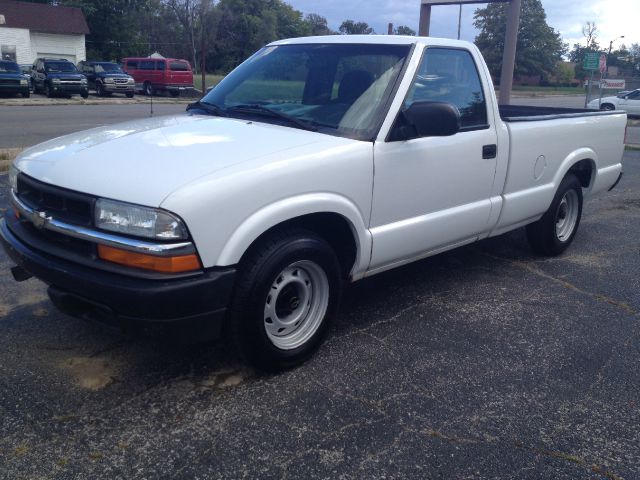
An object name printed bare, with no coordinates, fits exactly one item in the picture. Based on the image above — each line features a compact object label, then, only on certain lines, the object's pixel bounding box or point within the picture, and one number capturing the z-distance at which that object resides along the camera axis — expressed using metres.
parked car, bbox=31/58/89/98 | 28.82
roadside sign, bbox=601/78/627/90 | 29.29
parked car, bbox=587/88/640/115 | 28.45
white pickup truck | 2.95
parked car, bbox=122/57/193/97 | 33.62
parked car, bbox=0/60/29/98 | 27.11
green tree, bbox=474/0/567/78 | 66.81
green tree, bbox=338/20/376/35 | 80.94
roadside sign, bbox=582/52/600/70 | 20.73
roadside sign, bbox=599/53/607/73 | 21.98
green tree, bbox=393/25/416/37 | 65.34
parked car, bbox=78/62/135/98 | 31.59
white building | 42.41
